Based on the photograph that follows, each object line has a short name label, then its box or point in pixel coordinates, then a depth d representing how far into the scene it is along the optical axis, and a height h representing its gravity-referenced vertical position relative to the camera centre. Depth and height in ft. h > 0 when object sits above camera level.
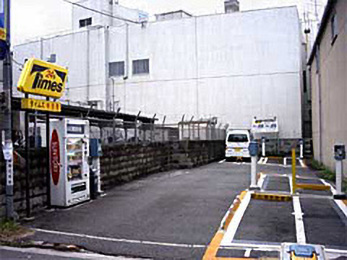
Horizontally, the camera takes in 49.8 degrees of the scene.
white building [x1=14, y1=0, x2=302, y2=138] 91.61 +18.65
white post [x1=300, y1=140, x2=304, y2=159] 86.63 -4.23
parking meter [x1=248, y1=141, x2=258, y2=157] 33.09 -1.36
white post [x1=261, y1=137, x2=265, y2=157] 90.01 -3.25
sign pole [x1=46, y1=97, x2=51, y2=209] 28.19 -3.03
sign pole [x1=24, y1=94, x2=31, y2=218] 25.01 -2.26
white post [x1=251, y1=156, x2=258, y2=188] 33.54 -3.53
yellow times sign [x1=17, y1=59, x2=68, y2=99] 24.61 +4.04
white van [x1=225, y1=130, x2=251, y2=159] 76.07 -2.10
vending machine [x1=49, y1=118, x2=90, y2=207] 28.04 -2.06
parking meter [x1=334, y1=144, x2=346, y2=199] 28.43 -2.35
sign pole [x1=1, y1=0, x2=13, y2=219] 22.98 +0.78
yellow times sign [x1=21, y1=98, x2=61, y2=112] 24.44 +2.17
